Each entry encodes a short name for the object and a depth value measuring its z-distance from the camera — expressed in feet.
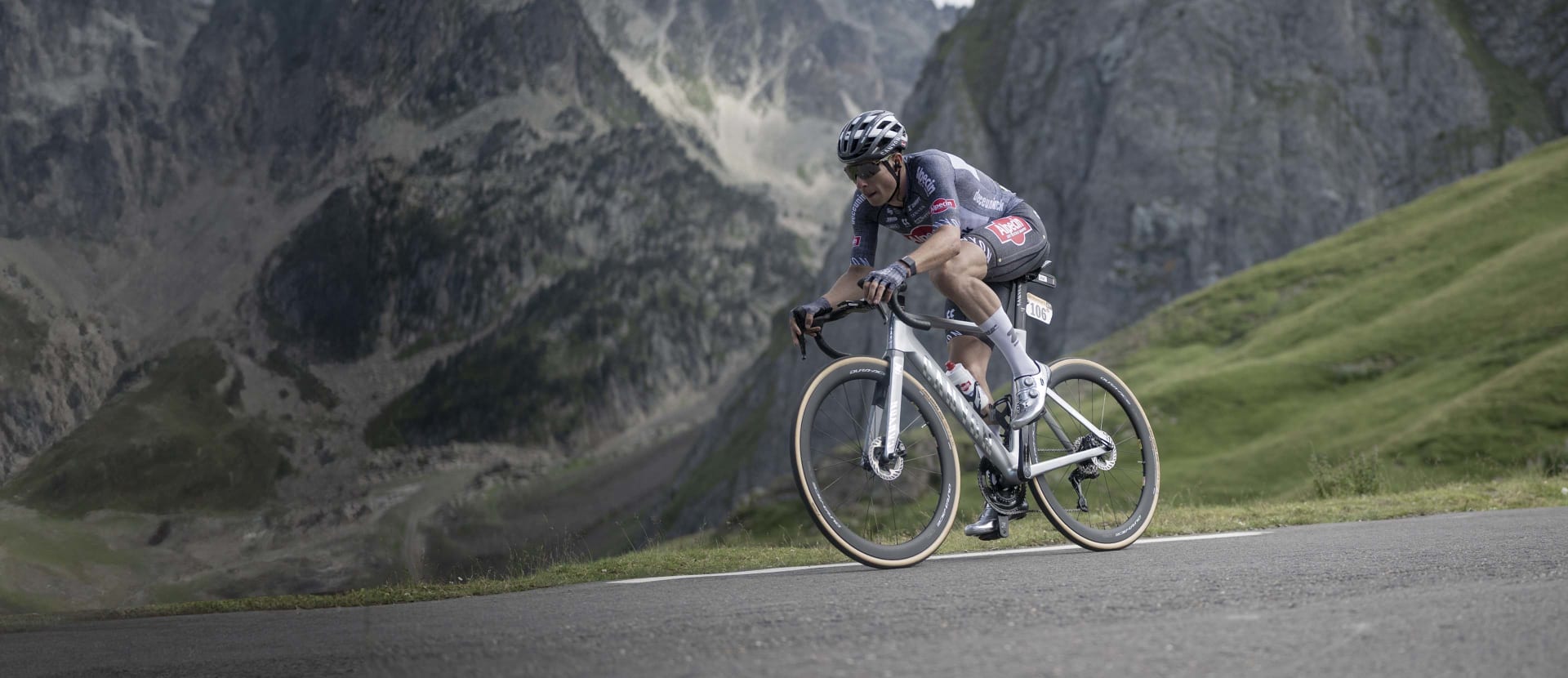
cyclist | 25.09
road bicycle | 23.61
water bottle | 26.16
